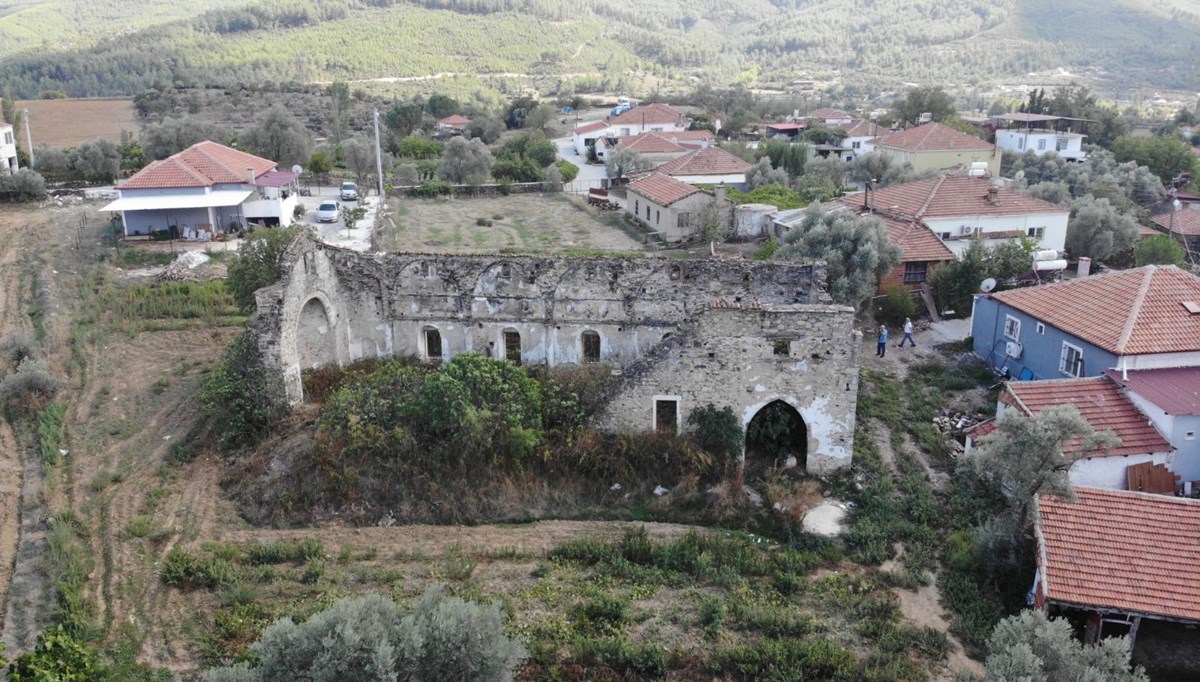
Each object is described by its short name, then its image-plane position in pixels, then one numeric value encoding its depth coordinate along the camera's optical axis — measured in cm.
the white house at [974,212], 3491
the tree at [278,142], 5597
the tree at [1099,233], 3672
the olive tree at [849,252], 2841
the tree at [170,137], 5556
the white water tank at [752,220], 4103
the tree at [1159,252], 3384
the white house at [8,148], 5506
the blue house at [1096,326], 2069
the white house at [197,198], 3869
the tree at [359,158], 5456
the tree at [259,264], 2644
